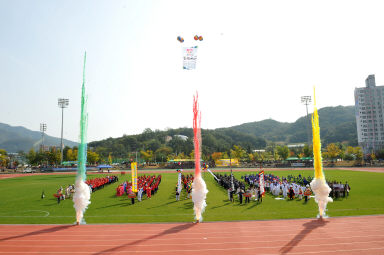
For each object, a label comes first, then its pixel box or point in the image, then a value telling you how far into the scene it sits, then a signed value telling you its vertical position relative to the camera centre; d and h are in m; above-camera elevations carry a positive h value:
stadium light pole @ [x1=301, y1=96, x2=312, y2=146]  63.95 +13.12
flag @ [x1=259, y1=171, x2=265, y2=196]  17.26 -2.36
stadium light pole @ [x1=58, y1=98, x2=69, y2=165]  67.81 +14.06
